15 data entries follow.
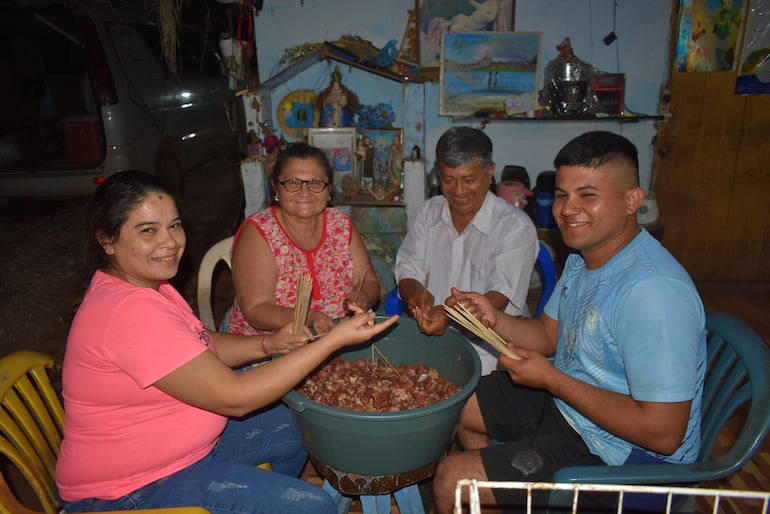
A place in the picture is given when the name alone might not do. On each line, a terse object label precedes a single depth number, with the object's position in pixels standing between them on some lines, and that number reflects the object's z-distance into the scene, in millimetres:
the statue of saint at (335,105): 4691
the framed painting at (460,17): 4680
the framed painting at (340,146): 4660
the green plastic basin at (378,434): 1611
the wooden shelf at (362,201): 4512
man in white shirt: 2588
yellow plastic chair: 1703
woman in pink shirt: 1605
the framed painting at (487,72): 4738
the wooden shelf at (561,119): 4730
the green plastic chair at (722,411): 1570
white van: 5277
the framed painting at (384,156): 4684
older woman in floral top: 2512
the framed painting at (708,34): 4395
